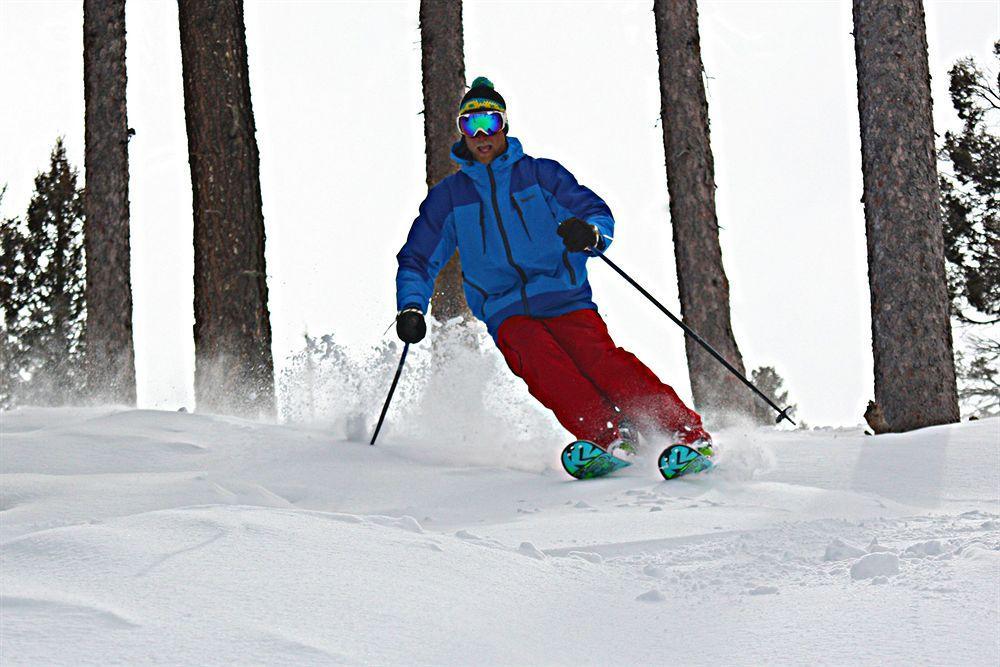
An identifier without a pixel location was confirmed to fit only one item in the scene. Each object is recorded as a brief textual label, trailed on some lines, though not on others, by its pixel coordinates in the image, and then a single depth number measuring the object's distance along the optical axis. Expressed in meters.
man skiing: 9.37
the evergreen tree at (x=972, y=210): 35.03
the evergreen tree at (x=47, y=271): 41.53
